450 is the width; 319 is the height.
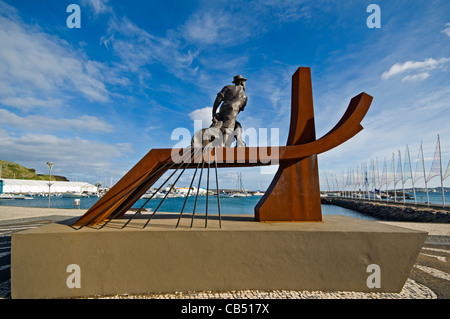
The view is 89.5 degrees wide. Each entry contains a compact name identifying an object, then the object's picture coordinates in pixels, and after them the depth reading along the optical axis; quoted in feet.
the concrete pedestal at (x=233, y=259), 15.46
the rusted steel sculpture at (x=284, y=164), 19.44
